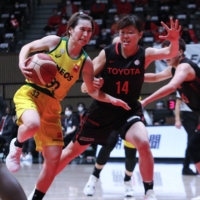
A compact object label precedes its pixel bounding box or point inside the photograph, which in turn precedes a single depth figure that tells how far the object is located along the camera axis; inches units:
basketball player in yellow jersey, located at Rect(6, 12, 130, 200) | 342.8
